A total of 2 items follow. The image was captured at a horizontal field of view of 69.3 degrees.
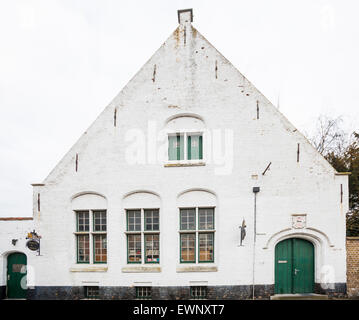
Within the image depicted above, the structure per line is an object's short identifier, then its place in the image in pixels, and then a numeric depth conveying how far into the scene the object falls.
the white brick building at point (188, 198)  9.33
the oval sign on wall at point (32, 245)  9.78
